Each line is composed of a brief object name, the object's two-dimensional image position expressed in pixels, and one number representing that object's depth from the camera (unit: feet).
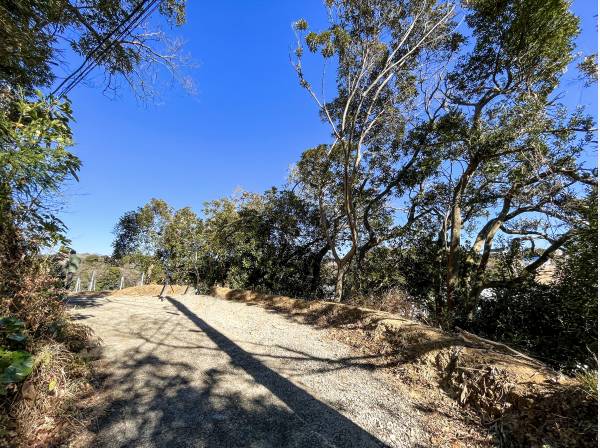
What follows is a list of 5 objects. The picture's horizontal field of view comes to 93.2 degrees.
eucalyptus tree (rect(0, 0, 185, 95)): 12.17
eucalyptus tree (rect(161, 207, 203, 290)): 37.60
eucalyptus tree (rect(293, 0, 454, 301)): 25.29
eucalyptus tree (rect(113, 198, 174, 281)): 40.50
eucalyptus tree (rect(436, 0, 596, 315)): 18.79
